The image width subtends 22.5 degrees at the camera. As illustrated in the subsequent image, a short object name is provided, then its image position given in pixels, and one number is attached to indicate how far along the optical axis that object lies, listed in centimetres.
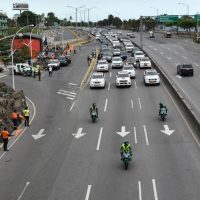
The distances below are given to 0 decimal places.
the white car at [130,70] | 5776
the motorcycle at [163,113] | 3600
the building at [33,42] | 9162
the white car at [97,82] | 5169
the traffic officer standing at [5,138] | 2931
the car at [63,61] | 7399
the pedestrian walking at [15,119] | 3547
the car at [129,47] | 9571
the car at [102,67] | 6479
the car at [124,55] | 7962
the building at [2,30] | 16027
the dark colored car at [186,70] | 5822
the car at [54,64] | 6962
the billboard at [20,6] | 19105
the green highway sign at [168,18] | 11662
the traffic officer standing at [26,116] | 3606
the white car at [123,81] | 5205
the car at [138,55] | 7419
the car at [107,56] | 7749
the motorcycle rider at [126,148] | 2509
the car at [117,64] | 6850
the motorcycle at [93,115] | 3650
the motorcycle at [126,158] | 2486
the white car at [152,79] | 5222
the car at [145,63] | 6650
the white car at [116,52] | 8398
